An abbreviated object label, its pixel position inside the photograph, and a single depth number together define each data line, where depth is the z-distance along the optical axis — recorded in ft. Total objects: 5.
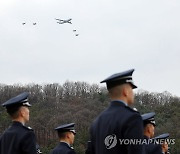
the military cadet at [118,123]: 15.65
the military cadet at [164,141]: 29.11
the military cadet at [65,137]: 28.63
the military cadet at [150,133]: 23.59
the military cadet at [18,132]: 20.61
